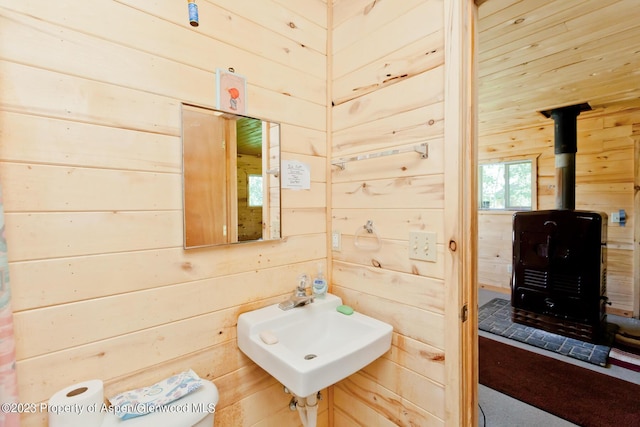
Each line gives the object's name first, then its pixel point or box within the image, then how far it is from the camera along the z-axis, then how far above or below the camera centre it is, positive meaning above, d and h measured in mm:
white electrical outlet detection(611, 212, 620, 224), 3422 -136
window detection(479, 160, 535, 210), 4242 +331
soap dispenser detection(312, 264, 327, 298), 1448 -395
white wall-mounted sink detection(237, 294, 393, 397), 937 -524
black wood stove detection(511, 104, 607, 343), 2744 -560
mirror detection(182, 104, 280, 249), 1104 +134
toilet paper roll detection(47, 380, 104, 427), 789 -546
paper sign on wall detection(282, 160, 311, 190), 1390 +166
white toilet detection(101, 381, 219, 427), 852 -632
